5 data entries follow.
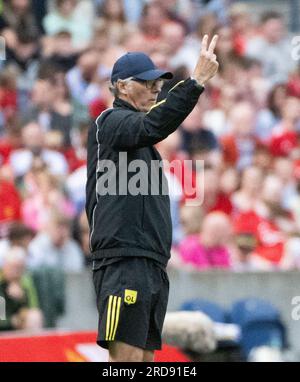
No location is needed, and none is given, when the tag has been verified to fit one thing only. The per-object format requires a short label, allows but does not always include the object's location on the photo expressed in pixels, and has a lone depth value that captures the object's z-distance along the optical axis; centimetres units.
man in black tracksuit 722
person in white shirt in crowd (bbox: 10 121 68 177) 1355
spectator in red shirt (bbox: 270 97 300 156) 1491
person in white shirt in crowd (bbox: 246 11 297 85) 1650
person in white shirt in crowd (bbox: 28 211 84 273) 1212
